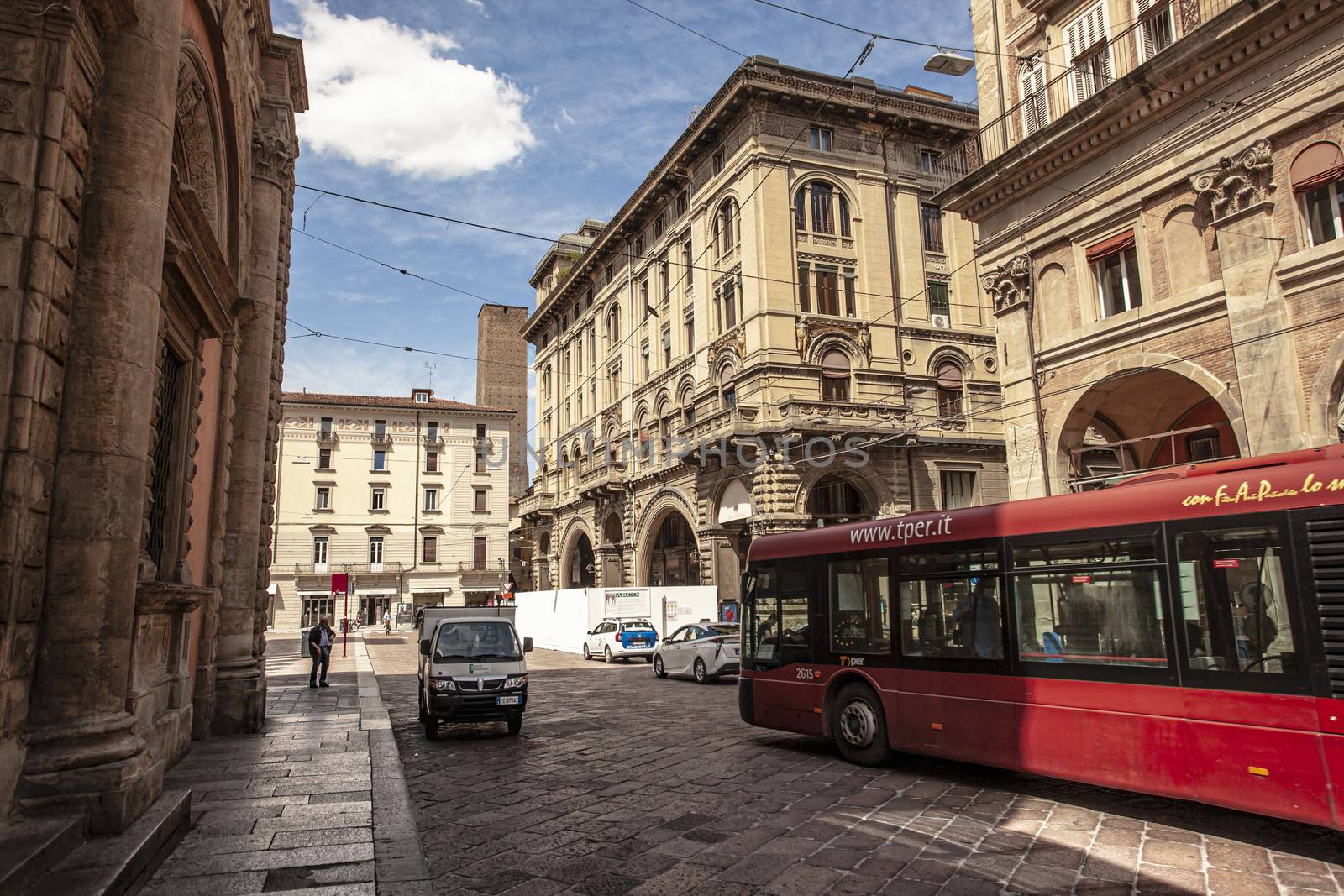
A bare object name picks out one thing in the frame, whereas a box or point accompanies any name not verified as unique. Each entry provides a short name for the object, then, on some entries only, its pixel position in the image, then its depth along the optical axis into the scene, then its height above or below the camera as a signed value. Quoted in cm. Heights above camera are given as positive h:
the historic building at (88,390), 491 +134
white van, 1138 -97
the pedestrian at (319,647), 1766 -88
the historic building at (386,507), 5219 +588
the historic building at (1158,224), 1246 +595
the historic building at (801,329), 2941 +948
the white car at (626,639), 2723 -135
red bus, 601 -43
